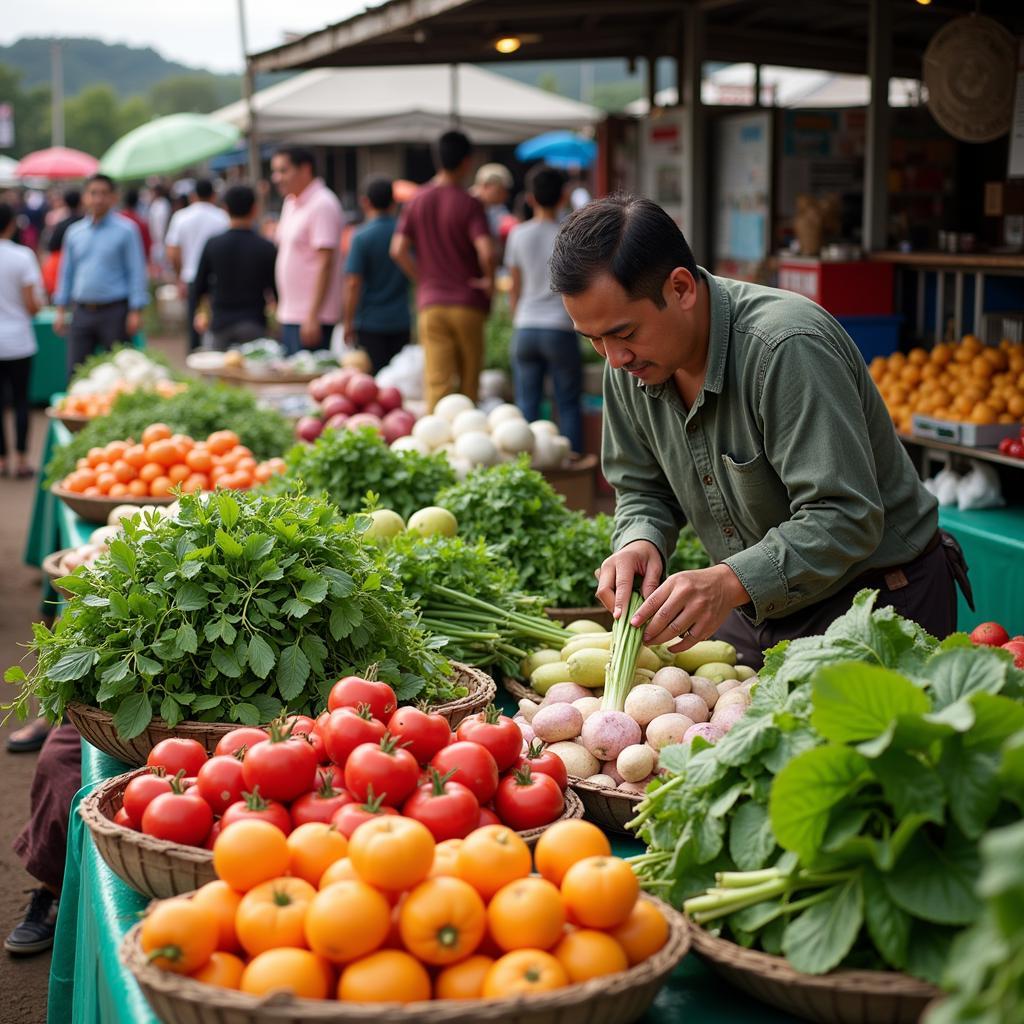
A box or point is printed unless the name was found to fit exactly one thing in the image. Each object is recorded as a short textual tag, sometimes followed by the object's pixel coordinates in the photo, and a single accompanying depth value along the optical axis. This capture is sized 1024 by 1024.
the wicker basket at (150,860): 1.83
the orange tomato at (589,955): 1.52
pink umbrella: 25.00
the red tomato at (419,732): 2.00
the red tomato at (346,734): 1.95
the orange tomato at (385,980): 1.46
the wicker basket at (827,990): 1.50
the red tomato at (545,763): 2.08
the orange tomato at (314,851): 1.68
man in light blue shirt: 10.27
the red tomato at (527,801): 1.96
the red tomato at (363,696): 2.12
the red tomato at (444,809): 1.79
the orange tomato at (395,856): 1.53
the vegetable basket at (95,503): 4.69
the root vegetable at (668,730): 2.36
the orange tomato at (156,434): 5.12
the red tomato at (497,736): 2.04
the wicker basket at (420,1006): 1.42
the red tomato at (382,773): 1.83
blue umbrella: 21.48
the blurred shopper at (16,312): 10.19
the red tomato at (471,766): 1.93
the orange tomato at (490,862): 1.61
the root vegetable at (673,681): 2.63
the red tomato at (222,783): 1.93
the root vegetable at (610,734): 2.38
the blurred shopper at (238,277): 9.44
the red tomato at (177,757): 2.11
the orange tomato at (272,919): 1.55
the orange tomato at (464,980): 1.49
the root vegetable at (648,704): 2.49
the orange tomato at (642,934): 1.58
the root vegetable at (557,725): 2.46
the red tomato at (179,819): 1.87
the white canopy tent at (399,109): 15.39
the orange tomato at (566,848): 1.68
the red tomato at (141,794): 1.97
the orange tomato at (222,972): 1.54
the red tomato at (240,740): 2.03
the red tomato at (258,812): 1.79
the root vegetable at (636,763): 2.28
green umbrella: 15.88
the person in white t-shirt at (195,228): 12.32
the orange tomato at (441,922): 1.50
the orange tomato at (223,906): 1.60
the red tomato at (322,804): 1.83
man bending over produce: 2.50
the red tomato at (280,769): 1.87
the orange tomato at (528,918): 1.53
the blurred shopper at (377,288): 9.20
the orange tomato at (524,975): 1.46
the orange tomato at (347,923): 1.49
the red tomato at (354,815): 1.74
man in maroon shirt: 8.34
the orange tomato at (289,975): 1.48
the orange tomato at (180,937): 1.53
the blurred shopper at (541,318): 8.28
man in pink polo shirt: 9.07
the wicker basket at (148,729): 2.36
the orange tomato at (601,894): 1.56
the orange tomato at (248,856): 1.65
